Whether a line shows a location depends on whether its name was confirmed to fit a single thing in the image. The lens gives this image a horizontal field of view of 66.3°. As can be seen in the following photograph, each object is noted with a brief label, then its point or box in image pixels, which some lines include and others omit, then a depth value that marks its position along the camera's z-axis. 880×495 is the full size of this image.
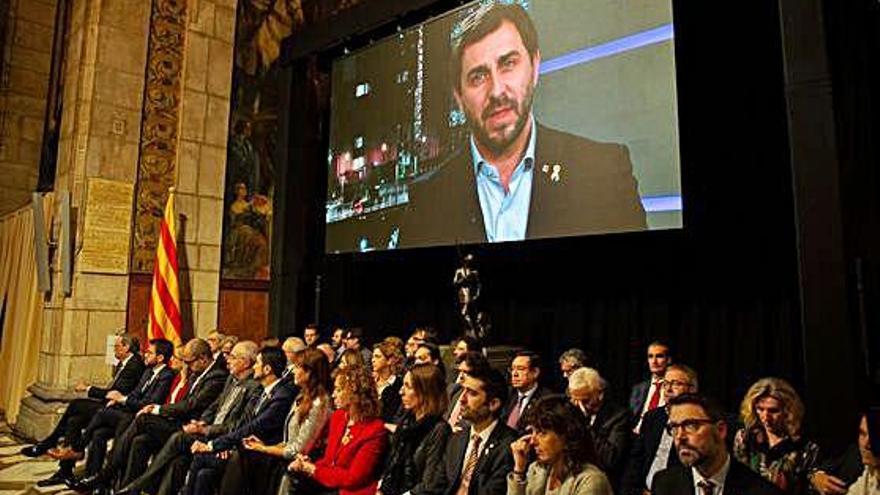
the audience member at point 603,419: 3.27
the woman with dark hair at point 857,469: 2.30
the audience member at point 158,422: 4.65
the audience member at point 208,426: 4.29
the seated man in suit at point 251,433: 3.97
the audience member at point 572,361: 4.53
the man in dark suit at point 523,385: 3.91
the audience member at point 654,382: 4.19
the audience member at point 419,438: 3.13
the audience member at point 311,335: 6.62
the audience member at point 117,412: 5.16
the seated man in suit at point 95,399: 5.63
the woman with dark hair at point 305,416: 3.76
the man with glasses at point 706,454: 2.16
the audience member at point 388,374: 4.45
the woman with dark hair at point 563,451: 2.33
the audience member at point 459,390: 3.14
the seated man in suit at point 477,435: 2.93
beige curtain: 7.86
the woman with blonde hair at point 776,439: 3.00
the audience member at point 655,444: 3.29
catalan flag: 7.25
